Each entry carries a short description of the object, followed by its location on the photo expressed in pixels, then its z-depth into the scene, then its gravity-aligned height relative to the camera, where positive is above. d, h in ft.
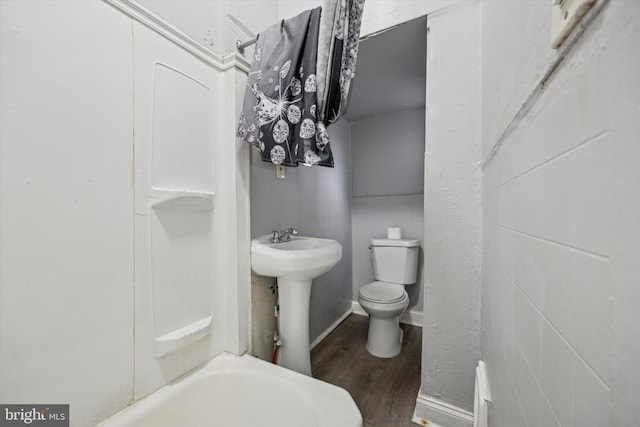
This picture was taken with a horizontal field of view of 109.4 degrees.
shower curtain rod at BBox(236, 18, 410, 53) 3.49 +2.74
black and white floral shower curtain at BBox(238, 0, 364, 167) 2.81 +1.60
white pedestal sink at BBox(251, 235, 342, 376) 3.25 -1.13
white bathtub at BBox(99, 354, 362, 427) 2.30 -2.16
